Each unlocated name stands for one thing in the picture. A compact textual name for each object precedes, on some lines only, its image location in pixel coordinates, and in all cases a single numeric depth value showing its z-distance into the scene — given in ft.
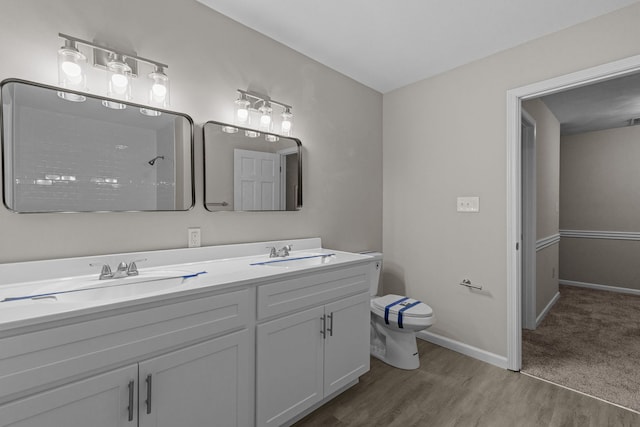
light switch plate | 7.95
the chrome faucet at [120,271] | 4.45
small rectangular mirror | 5.98
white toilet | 7.00
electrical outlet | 5.68
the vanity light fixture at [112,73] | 4.40
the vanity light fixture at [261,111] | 6.32
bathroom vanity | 3.02
